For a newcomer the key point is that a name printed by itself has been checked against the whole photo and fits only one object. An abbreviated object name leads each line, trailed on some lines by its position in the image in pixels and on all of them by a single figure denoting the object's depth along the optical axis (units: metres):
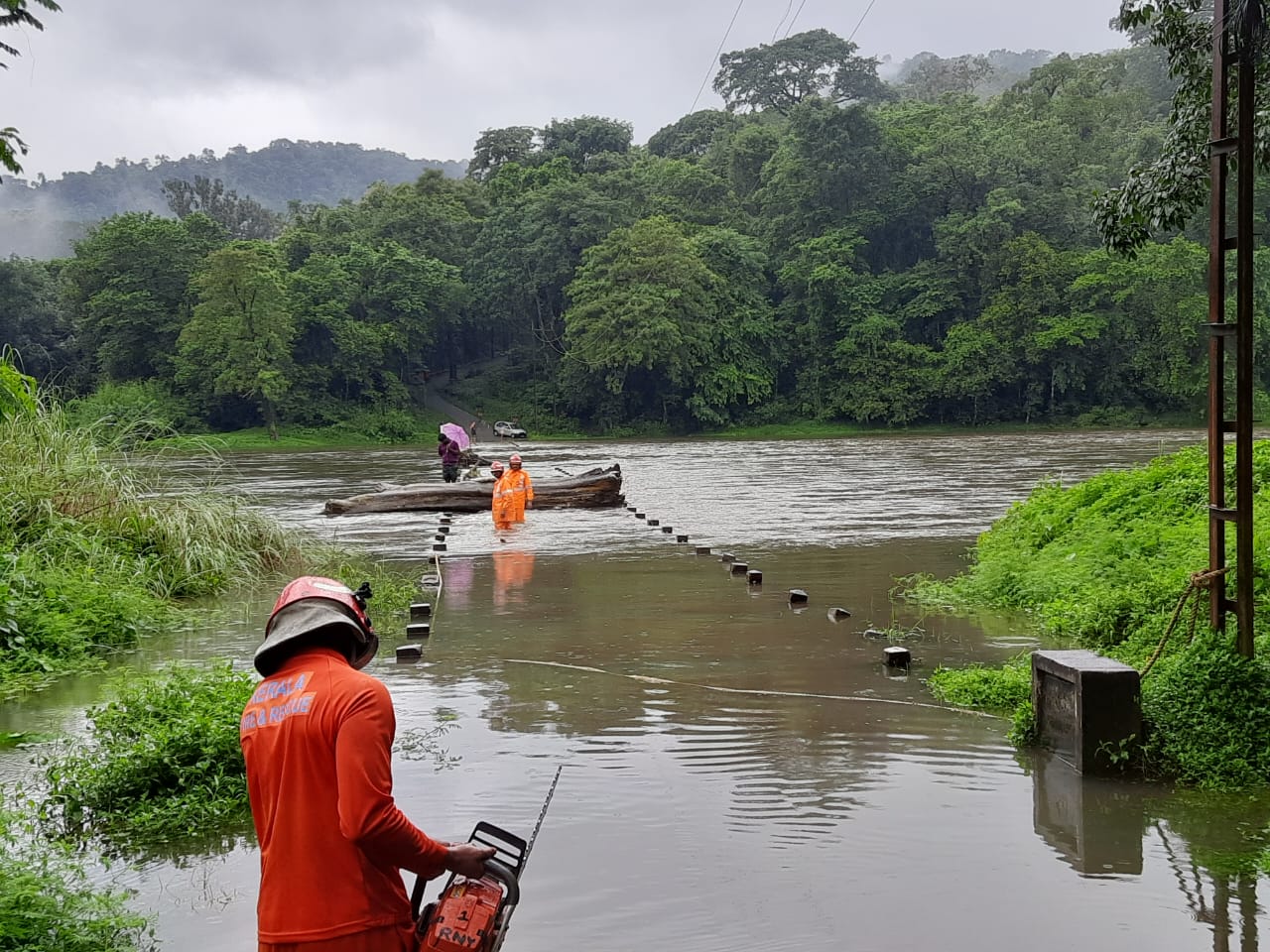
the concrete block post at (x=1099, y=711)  6.37
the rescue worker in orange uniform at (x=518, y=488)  19.28
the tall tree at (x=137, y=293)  65.81
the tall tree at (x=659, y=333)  61.75
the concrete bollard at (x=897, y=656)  9.02
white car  60.81
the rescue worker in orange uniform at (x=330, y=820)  3.12
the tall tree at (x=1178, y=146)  7.72
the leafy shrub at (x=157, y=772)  5.98
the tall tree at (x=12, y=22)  5.72
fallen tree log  21.34
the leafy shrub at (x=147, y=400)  53.53
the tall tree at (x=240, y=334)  61.72
